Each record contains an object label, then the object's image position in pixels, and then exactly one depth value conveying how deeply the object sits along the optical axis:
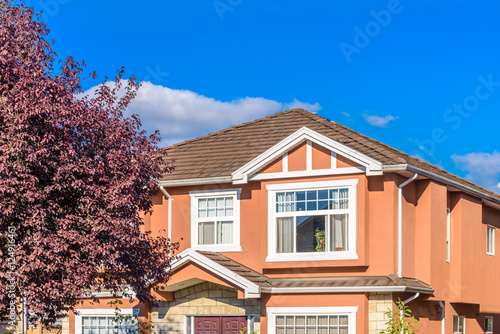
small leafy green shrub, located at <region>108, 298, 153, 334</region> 21.36
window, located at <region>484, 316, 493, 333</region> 25.67
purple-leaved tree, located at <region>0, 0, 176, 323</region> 13.82
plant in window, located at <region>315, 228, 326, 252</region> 20.41
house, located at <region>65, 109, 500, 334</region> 19.77
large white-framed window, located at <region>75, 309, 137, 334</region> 22.48
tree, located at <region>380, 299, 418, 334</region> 18.44
